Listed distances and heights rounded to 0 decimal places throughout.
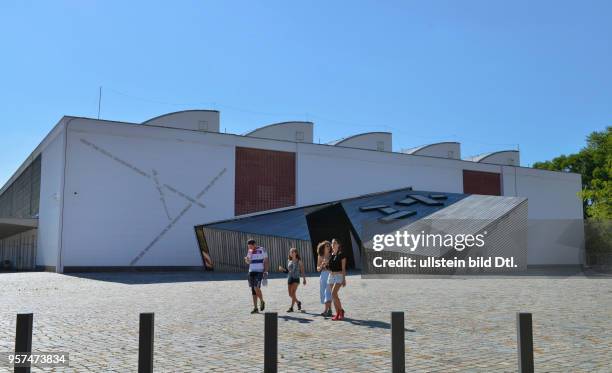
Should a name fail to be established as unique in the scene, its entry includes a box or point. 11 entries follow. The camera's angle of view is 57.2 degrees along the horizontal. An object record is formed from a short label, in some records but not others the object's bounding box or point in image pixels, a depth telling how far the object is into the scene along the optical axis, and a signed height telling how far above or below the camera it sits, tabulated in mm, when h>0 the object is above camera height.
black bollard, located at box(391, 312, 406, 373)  4848 -795
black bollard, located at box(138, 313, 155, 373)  4747 -809
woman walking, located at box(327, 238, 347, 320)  10227 -352
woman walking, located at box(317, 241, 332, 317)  10273 -489
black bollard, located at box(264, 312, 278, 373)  4852 -810
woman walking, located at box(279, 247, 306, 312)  11248 -490
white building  30672 +4239
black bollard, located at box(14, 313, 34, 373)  4715 -720
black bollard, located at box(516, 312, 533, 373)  4676 -760
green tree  34531 +7390
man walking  11188 -322
